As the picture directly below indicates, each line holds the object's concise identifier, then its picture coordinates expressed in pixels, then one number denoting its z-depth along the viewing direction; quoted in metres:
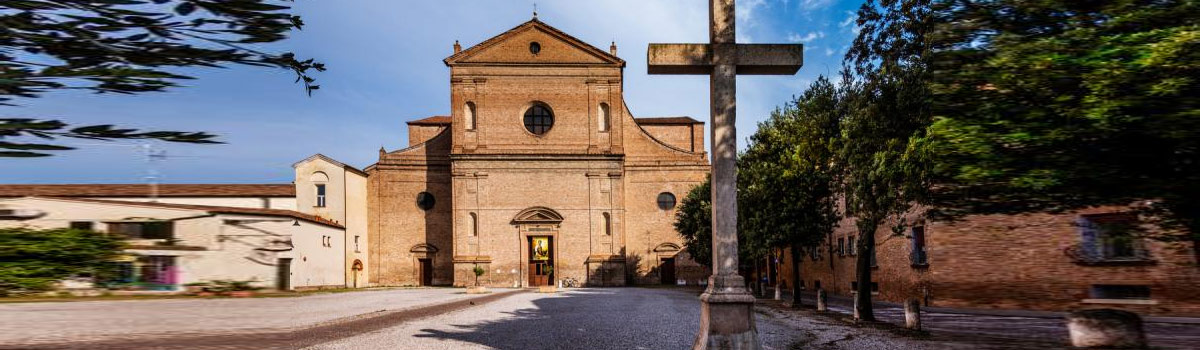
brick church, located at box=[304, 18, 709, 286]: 48.12
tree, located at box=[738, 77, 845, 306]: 22.91
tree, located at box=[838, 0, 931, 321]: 12.46
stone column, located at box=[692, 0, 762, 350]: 8.19
